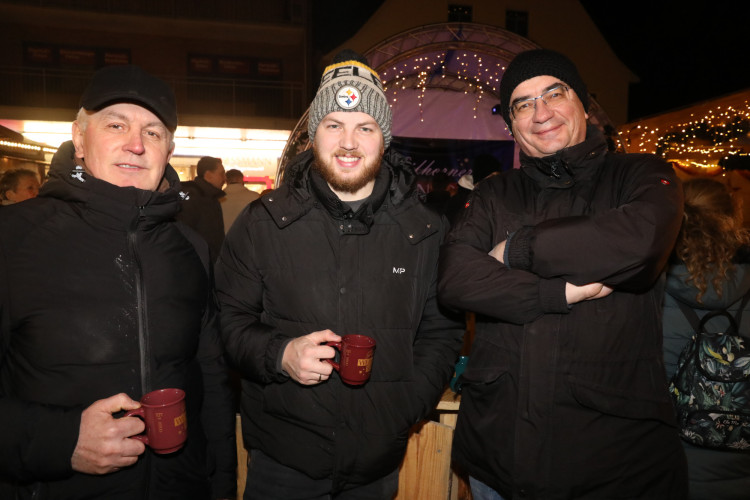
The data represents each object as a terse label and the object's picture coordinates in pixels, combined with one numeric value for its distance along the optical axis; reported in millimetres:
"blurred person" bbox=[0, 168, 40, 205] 5180
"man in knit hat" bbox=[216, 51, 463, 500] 1999
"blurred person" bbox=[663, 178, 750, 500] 2443
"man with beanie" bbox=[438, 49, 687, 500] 1615
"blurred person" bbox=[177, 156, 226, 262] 5953
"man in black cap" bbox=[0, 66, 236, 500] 1447
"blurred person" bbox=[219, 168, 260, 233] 7238
